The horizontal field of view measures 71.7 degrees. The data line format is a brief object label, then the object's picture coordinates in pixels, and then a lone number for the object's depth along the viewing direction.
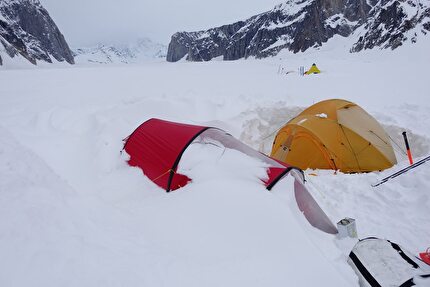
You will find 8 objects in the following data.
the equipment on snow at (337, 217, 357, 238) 3.84
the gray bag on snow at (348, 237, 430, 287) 2.92
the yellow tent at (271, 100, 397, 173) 7.03
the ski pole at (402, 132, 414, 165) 5.80
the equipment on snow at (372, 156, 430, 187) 5.56
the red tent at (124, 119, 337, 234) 4.23
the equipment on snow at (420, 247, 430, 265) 3.43
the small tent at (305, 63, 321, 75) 19.19
